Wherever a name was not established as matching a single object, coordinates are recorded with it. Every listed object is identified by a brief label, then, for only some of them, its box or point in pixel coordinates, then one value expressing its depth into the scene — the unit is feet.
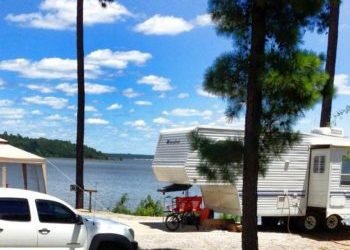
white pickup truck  34.09
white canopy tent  53.50
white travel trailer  61.11
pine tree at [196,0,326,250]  37.88
